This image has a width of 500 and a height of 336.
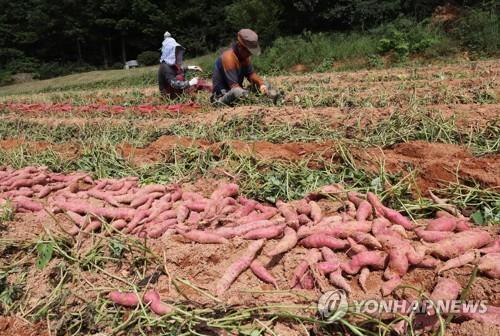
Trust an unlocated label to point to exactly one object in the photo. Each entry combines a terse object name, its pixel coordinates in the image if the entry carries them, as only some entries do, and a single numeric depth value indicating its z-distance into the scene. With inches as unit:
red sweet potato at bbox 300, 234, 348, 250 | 95.7
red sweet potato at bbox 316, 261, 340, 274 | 90.2
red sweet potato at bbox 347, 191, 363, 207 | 109.3
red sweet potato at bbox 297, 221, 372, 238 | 97.5
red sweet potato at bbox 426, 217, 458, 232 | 96.3
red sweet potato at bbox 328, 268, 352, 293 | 85.9
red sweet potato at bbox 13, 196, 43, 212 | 140.2
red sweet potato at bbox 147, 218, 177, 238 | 113.7
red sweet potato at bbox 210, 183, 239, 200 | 126.8
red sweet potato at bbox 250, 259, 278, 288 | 92.6
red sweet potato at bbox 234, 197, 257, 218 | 116.9
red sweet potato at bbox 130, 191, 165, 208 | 130.6
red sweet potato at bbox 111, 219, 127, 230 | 121.4
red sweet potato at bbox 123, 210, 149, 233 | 119.3
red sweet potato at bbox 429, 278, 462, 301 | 78.5
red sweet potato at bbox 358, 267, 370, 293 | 86.8
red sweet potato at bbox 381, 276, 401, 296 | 83.1
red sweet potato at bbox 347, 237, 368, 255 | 93.6
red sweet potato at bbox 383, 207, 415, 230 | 100.7
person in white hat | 329.7
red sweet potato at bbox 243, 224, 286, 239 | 103.2
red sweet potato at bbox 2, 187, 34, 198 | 149.5
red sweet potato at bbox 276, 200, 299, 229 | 103.6
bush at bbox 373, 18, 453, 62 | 531.8
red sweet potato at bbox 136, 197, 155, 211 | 127.3
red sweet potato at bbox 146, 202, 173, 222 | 122.1
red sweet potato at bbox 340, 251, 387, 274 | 89.7
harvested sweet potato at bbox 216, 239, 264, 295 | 90.7
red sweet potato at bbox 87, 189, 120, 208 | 134.3
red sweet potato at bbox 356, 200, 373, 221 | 102.5
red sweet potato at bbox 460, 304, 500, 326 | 73.2
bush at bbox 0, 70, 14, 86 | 1120.1
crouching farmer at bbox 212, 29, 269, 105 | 254.5
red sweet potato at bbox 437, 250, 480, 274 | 84.8
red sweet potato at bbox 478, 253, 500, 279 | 81.3
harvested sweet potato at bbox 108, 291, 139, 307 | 90.6
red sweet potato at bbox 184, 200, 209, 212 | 122.7
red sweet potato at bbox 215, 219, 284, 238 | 106.6
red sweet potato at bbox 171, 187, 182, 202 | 131.3
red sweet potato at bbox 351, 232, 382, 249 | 92.8
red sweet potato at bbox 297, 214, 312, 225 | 105.1
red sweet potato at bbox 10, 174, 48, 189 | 156.1
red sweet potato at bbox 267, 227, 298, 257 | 97.0
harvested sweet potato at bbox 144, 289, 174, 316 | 86.0
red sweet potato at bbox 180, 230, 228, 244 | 105.0
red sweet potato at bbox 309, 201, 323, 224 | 105.3
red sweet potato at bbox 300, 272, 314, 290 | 89.2
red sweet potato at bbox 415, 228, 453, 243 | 92.7
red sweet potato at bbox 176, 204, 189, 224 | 119.2
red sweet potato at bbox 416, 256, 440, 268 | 86.9
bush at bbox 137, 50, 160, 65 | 1123.9
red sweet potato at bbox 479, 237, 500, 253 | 86.4
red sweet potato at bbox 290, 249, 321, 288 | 90.7
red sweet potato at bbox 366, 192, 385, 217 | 104.2
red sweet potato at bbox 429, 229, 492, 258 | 88.0
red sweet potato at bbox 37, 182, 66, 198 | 150.1
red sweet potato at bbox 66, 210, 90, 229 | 122.3
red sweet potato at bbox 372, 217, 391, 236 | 96.9
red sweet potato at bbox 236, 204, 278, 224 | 111.3
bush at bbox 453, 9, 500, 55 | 500.7
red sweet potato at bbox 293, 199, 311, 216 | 109.6
